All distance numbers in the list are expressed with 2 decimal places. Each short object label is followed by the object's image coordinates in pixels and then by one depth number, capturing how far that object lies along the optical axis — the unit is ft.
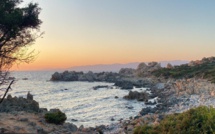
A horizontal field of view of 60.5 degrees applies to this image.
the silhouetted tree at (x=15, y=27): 43.59
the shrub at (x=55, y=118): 46.92
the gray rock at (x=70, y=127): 47.35
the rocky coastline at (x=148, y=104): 47.25
